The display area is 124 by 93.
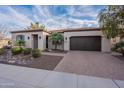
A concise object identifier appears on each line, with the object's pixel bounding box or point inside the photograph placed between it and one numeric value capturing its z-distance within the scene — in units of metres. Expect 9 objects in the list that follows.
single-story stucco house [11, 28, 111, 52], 9.36
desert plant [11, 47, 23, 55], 6.90
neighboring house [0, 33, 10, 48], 11.35
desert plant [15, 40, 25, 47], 10.41
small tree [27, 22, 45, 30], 21.72
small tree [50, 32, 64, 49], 9.58
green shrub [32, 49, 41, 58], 5.96
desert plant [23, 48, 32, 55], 6.70
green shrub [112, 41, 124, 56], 8.18
